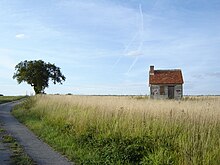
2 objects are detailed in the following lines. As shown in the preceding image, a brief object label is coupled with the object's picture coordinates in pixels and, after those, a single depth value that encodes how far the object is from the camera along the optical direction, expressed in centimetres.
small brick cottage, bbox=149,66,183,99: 2835
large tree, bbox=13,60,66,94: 4898
